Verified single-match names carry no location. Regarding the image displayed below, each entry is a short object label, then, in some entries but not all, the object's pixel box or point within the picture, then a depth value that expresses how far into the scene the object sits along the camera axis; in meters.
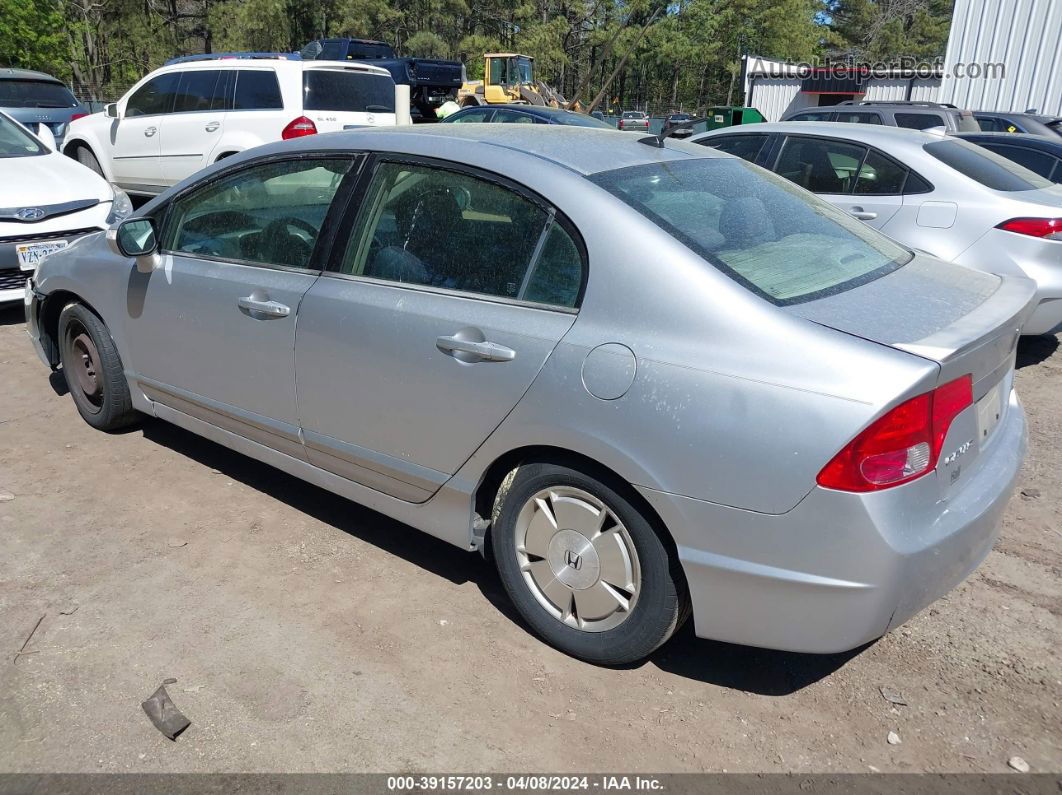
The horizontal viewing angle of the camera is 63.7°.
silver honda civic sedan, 2.25
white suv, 10.07
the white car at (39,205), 6.28
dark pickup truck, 24.62
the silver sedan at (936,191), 5.57
